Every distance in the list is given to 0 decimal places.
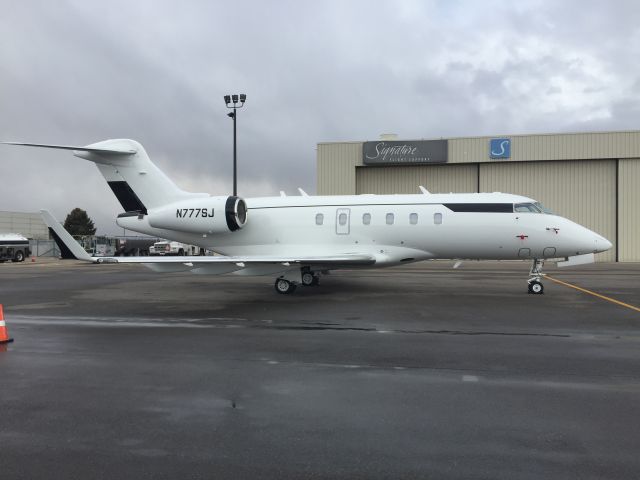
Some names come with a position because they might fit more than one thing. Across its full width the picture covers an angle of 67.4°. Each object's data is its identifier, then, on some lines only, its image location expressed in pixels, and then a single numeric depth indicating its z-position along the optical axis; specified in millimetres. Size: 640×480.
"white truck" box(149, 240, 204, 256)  47188
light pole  25656
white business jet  13641
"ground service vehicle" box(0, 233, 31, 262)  38781
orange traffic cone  7852
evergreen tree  86375
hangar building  35125
